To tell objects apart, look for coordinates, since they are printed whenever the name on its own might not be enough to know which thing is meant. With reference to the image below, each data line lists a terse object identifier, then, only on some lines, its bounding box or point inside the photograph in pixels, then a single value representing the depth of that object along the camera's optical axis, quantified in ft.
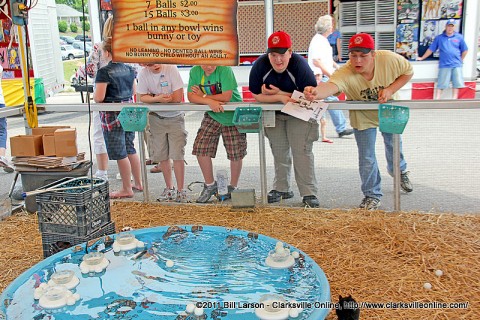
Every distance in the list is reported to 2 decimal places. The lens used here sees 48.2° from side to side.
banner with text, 18.43
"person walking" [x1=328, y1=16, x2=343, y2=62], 35.91
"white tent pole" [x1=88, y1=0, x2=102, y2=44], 31.14
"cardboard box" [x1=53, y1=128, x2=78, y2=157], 19.01
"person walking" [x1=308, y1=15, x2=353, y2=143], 28.89
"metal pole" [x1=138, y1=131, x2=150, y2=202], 19.63
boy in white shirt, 19.44
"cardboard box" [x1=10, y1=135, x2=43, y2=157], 19.04
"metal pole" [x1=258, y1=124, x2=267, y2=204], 18.40
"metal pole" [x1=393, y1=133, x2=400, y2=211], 17.11
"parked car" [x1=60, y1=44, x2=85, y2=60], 101.30
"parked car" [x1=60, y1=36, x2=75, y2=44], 113.53
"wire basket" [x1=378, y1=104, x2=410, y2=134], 16.40
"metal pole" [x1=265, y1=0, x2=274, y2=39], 29.91
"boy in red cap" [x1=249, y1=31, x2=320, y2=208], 17.76
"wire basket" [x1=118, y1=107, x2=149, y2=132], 18.76
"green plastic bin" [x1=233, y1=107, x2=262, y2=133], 17.73
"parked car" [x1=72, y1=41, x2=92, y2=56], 105.69
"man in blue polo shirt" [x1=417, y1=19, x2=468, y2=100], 33.37
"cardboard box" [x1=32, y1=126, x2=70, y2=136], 19.57
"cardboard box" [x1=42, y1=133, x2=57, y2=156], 19.01
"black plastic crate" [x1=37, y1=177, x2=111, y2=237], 14.37
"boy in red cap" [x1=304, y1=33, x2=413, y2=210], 16.81
